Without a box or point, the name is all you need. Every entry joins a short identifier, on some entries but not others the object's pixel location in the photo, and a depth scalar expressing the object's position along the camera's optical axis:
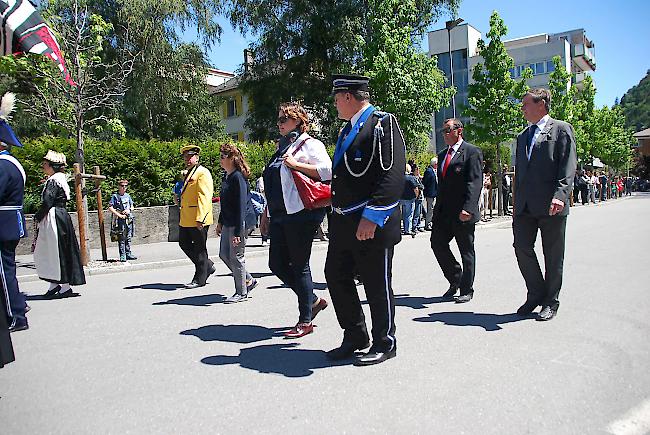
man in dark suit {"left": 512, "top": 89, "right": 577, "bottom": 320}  5.46
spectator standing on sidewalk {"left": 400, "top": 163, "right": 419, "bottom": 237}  16.39
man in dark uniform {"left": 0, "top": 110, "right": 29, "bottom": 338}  5.64
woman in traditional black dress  7.46
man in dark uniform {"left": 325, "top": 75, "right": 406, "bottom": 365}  4.18
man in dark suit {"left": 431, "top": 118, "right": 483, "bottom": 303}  6.51
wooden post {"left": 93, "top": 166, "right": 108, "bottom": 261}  11.32
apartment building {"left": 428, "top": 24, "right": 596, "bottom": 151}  63.34
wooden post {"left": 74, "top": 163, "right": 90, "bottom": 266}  10.86
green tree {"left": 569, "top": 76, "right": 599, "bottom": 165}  38.22
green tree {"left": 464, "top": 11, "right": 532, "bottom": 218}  23.78
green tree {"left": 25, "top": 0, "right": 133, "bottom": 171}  12.53
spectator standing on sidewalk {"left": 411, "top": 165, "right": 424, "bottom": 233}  17.19
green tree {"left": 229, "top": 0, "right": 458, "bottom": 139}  26.56
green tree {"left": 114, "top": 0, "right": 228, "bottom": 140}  23.53
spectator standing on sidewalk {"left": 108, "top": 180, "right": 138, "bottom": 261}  11.70
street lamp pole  26.89
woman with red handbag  5.14
